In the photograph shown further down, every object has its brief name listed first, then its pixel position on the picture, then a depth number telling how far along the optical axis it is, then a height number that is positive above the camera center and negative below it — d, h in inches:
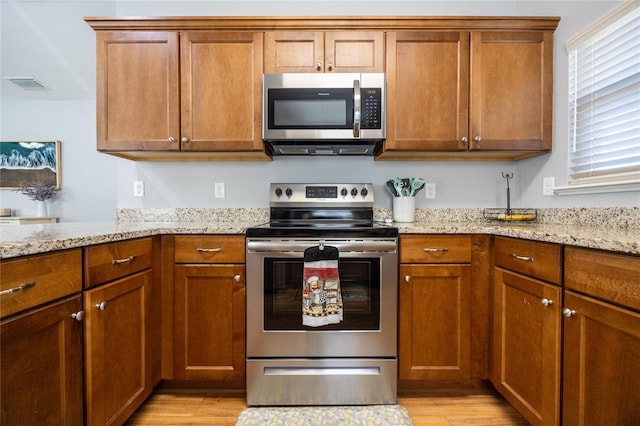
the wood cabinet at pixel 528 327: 45.8 -20.5
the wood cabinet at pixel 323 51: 71.6 +37.7
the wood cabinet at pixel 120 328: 44.4 -20.5
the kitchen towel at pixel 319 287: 59.5 -15.7
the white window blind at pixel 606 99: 54.4 +22.0
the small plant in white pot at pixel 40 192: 166.4 +8.6
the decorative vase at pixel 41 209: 169.6 -0.8
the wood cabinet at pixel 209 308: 62.4 -20.9
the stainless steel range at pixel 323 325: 61.2 -24.0
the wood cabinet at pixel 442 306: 62.9 -20.6
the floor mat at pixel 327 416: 56.0 -40.2
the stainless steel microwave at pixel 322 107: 70.9 +24.0
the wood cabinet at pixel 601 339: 34.3 -16.5
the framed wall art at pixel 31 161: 173.6 +27.0
